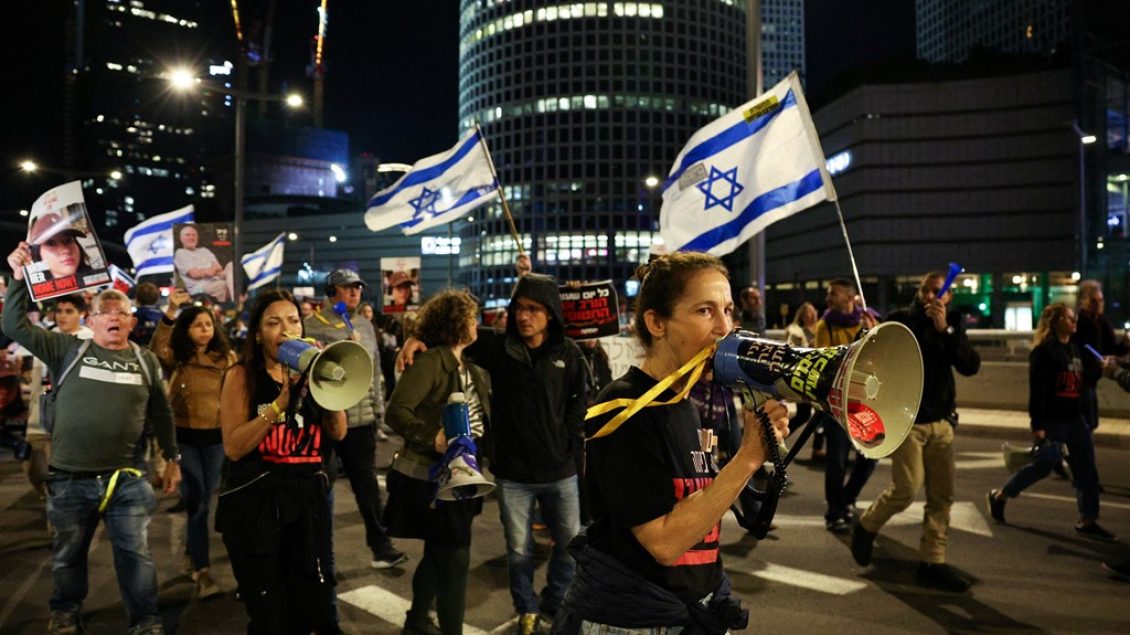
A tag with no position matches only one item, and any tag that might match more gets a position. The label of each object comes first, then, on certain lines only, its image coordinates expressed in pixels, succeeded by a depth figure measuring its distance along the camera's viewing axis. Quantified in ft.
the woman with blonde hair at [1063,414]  21.94
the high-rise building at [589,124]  378.53
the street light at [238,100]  49.95
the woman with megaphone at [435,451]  13.46
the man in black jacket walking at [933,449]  18.15
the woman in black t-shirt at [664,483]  6.30
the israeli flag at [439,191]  33.86
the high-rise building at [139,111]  387.75
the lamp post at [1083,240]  130.82
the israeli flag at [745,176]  22.15
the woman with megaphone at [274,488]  11.71
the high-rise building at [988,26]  361.92
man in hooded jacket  14.98
